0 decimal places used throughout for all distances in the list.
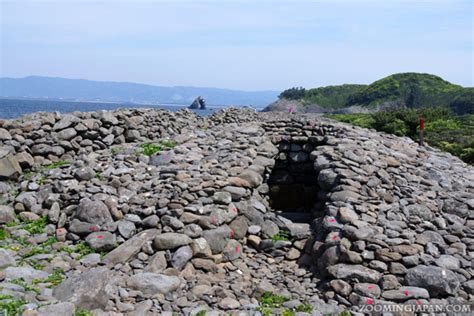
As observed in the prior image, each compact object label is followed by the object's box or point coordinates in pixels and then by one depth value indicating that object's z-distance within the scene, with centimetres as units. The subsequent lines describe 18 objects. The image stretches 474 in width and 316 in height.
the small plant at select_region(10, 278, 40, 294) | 585
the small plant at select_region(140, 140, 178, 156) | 1119
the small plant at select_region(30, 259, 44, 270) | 674
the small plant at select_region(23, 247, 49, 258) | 717
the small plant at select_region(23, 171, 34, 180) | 1032
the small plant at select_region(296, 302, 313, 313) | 650
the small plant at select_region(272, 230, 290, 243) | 887
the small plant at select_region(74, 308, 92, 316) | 548
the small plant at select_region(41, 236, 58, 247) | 766
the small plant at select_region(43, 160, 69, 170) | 1074
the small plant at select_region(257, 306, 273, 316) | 628
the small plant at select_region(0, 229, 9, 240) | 770
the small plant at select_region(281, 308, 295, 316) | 631
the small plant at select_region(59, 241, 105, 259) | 745
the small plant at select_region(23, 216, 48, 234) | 805
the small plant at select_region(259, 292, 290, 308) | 664
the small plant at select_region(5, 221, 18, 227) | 819
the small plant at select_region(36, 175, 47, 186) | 960
